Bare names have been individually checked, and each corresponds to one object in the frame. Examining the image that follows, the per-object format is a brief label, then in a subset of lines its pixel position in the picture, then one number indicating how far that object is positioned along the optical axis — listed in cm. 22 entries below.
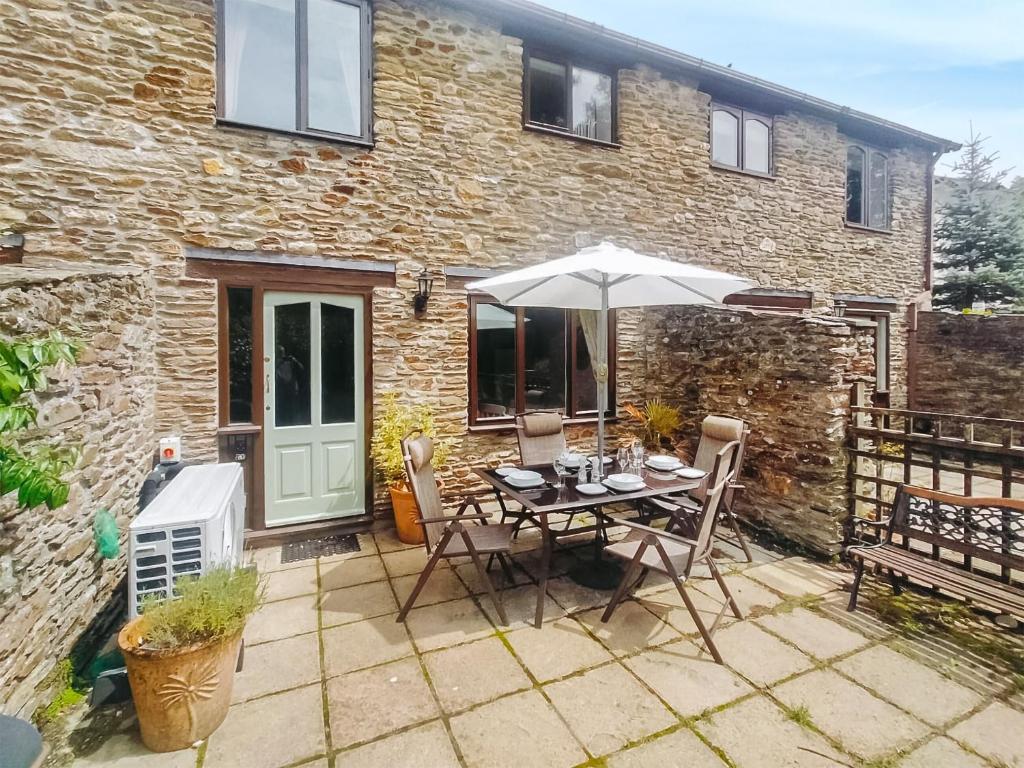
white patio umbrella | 371
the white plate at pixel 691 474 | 399
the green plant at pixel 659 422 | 600
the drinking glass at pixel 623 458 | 404
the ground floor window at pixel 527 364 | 585
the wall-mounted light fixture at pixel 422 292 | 532
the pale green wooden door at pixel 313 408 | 491
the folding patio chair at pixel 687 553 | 298
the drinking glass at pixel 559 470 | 394
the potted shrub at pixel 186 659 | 221
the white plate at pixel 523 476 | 382
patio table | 332
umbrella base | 384
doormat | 453
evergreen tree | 1107
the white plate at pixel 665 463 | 425
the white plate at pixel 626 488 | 361
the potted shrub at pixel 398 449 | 482
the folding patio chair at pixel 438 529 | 330
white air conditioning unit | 273
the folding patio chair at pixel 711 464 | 402
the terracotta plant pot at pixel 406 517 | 479
